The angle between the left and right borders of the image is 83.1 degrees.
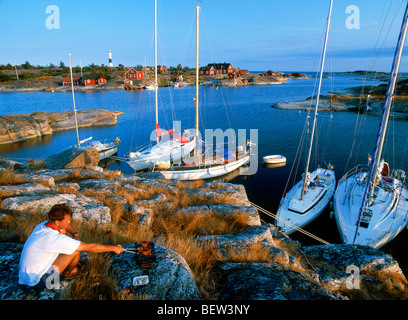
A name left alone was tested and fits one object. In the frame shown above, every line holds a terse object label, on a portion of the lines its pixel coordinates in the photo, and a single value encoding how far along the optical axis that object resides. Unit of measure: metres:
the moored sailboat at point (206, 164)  20.61
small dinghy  25.44
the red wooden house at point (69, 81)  101.50
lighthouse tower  144.25
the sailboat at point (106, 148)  27.08
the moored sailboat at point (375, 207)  11.49
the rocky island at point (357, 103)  48.12
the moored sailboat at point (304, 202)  14.01
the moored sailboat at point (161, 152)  22.36
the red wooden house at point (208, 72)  146.12
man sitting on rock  2.92
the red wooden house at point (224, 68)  146.36
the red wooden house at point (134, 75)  113.88
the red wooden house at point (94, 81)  105.38
